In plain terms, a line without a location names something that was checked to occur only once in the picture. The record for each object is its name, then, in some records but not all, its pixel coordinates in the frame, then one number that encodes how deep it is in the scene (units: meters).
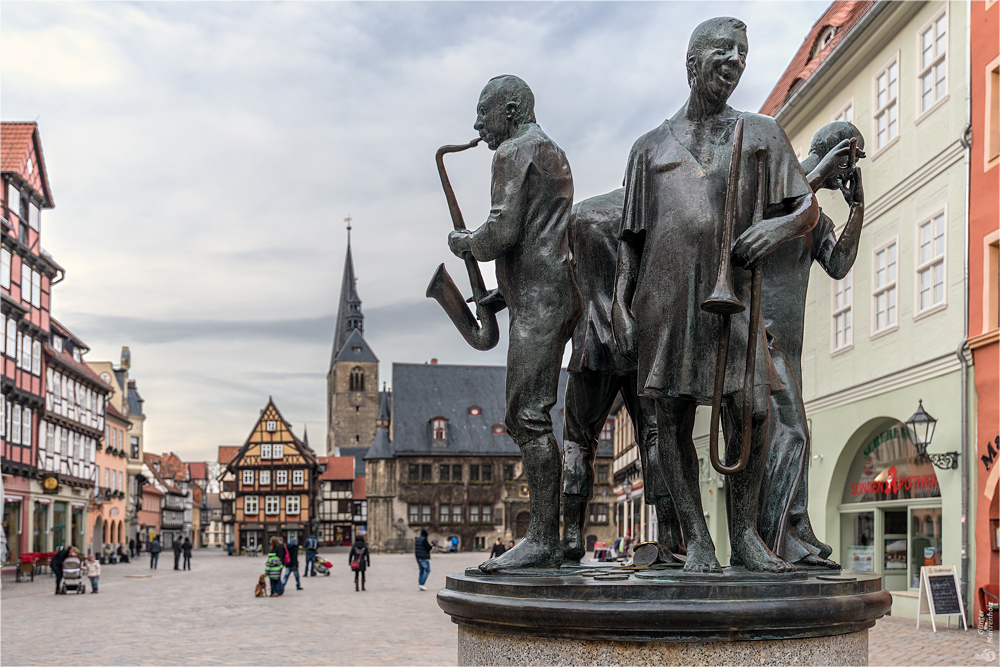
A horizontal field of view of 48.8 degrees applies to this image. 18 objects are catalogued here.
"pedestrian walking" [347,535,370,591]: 25.33
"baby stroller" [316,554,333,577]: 33.24
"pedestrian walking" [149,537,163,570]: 40.09
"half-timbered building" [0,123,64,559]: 33.22
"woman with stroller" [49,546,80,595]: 24.67
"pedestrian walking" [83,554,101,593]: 24.78
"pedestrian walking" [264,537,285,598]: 22.87
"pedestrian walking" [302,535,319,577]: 32.34
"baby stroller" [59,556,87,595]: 24.42
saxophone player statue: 4.23
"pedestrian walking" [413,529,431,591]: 24.95
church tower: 112.12
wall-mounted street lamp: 15.32
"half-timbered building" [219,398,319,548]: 75.38
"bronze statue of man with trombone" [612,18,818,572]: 3.82
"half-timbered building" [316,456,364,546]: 87.19
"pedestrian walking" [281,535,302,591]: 25.23
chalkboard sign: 13.67
